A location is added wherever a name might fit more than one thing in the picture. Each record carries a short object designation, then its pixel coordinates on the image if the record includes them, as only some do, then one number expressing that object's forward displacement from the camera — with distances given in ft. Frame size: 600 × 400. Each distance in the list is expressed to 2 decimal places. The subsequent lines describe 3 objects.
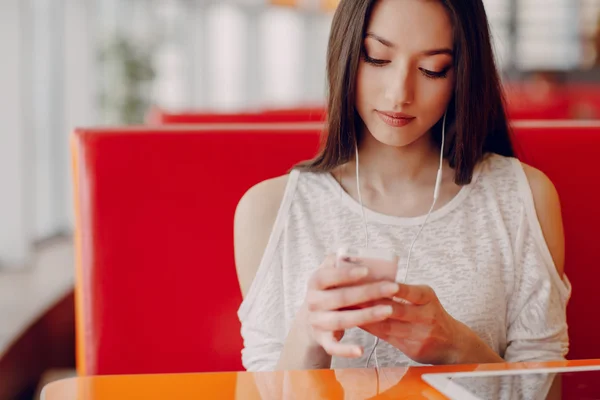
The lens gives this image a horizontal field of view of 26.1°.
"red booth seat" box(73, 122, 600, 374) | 5.32
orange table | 3.69
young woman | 4.72
